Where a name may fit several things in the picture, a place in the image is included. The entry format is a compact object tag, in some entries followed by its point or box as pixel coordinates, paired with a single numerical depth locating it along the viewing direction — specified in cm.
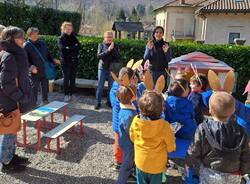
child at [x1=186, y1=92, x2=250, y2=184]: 180
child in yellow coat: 200
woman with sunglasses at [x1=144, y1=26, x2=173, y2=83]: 422
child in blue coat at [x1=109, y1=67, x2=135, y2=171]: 274
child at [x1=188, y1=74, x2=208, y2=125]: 268
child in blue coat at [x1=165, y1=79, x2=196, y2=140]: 238
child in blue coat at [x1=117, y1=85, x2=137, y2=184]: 236
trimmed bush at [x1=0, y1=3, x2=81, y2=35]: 920
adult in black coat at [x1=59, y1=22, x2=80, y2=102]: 476
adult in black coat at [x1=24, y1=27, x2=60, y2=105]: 423
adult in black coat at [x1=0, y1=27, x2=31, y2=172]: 249
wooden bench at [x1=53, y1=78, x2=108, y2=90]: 563
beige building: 1313
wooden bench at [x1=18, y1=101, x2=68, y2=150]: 322
